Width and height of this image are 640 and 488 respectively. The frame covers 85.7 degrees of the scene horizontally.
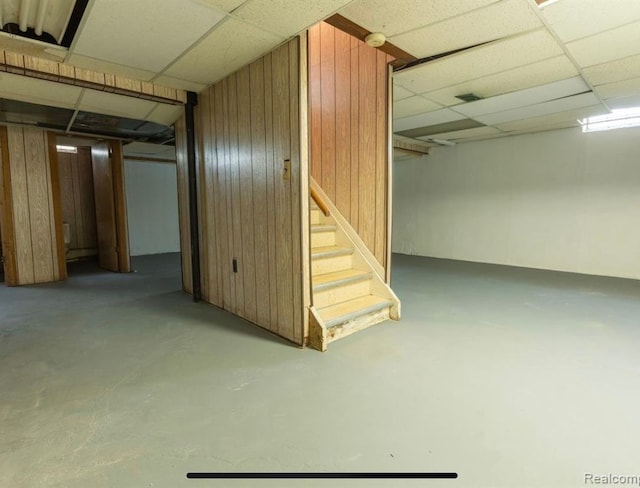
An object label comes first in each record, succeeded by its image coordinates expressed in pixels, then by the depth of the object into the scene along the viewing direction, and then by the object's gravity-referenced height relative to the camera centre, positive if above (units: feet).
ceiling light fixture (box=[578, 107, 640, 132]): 15.81 +4.35
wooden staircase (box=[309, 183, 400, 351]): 9.42 -2.26
